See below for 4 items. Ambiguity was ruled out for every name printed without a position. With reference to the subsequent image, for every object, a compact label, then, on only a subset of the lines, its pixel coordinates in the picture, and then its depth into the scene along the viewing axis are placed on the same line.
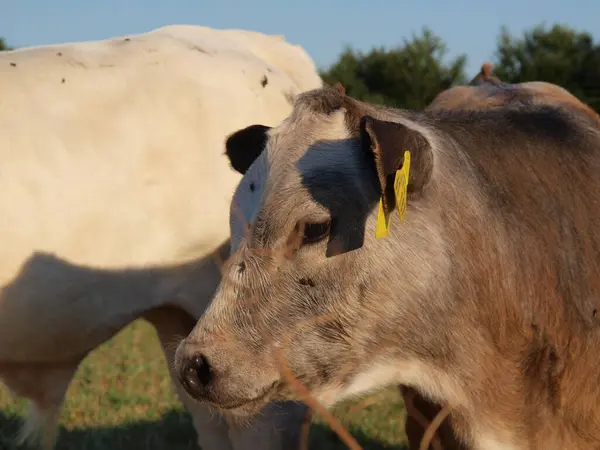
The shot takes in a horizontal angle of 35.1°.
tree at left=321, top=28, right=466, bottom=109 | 20.95
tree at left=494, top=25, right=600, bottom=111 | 20.77
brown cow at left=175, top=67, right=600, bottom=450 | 2.59
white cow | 3.65
